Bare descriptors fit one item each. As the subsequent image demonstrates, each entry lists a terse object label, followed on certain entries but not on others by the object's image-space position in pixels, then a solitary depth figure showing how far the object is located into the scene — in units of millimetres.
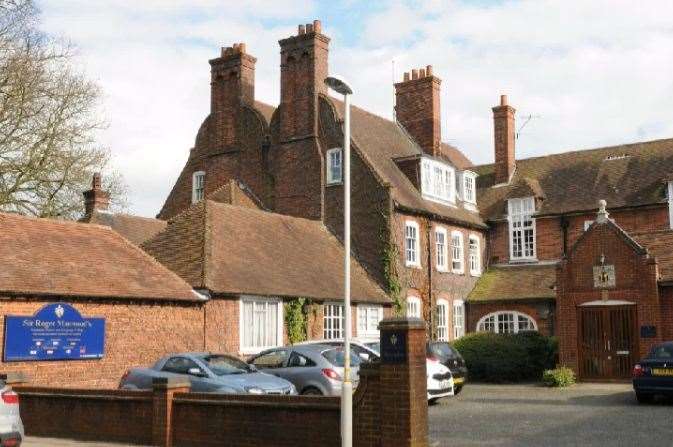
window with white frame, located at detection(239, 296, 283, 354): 25984
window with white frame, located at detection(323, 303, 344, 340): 29406
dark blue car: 20281
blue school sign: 19844
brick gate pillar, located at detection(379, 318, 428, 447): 12086
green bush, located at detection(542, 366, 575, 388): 26578
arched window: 35438
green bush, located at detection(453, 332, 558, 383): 29703
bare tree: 30484
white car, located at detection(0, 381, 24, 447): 11857
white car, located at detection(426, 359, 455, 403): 19969
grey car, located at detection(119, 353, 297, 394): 16719
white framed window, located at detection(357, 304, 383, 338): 30938
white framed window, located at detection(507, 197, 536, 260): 38416
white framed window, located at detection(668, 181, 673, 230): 34156
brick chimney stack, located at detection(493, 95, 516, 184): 40688
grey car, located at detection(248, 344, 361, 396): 18250
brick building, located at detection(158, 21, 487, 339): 33625
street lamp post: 12008
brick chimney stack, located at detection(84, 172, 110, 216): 34469
